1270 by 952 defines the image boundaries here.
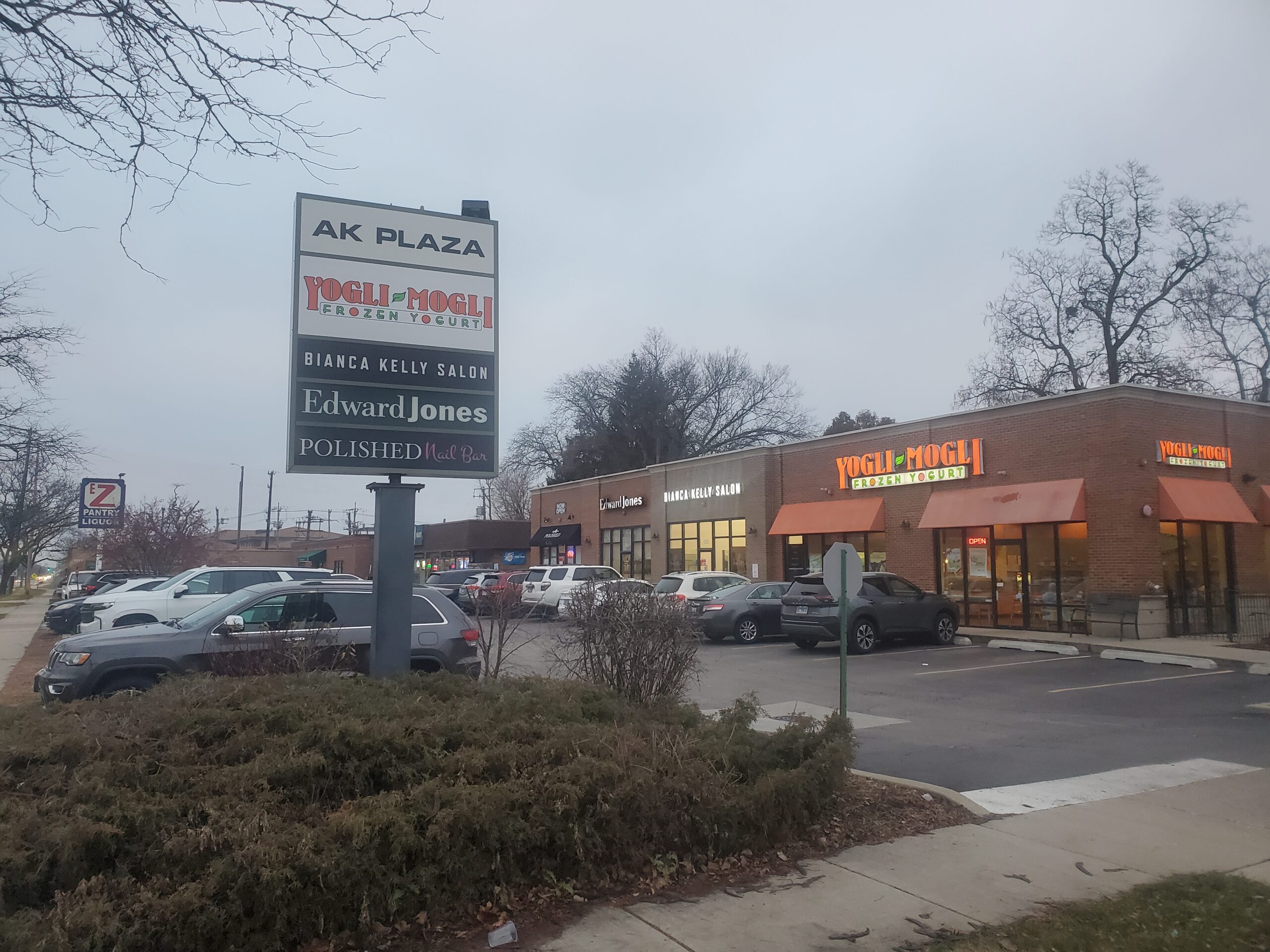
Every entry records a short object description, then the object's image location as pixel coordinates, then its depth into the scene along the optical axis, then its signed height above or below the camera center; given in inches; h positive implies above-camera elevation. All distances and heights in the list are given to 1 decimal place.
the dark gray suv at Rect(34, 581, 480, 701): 341.7 -31.4
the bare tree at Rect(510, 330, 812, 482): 2461.9 +388.8
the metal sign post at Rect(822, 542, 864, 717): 357.7 -3.6
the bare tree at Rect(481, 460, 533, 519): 3427.7 +256.2
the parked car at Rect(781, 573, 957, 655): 726.5 -41.6
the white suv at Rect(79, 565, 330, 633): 647.8 -30.0
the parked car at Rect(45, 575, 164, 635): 825.5 -51.6
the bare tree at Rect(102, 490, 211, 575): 1097.4 +21.8
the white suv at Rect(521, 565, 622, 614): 1027.9 -26.3
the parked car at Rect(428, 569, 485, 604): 1285.7 -28.3
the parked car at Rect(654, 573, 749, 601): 924.6 -22.8
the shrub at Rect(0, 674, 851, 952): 162.6 -52.1
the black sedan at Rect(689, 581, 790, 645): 838.5 -47.8
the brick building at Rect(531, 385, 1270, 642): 798.5 +56.8
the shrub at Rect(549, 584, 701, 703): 330.6 -31.5
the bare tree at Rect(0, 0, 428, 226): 208.5 +120.4
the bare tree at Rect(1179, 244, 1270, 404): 1499.8 +422.9
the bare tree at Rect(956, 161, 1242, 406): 1494.8 +421.9
